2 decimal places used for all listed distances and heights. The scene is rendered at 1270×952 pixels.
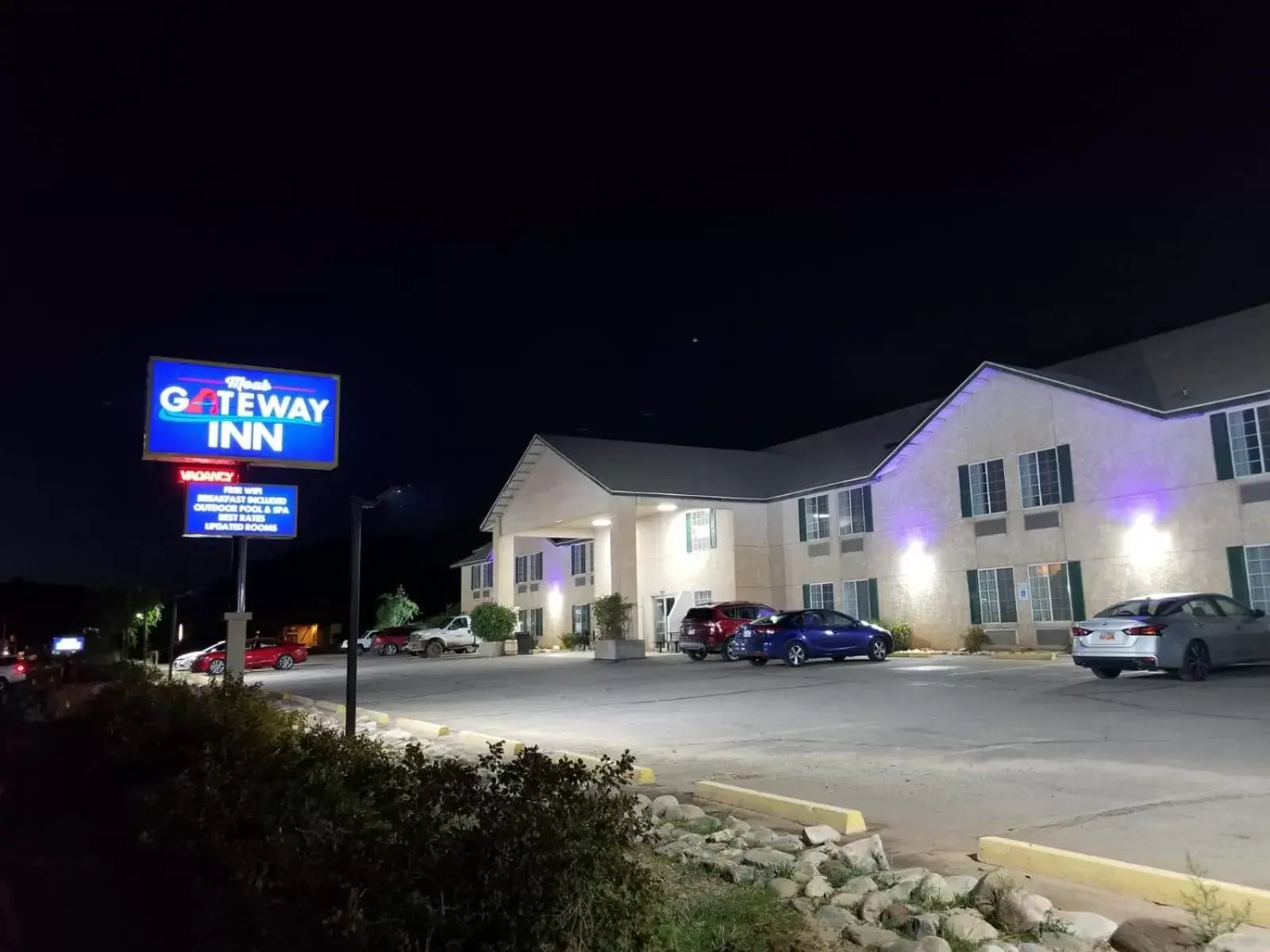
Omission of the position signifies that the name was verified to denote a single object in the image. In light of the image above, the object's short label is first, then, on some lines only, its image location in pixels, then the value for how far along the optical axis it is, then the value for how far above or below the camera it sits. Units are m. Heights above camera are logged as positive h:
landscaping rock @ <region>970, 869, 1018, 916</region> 4.95 -1.52
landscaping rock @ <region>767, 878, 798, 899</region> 5.13 -1.53
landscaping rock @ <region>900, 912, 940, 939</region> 4.61 -1.56
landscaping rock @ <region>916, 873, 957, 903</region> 5.07 -1.53
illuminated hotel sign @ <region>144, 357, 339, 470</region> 15.53 +3.30
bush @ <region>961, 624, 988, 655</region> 26.48 -1.11
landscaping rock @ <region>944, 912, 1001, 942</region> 4.53 -1.56
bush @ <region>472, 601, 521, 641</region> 40.75 -0.43
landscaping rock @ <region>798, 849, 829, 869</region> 5.90 -1.56
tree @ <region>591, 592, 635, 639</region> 32.97 -0.19
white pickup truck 45.62 -1.18
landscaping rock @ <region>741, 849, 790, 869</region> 5.89 -1.56
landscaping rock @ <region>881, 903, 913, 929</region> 4.78 -1.56
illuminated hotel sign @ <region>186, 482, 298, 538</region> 19.30 +2.23
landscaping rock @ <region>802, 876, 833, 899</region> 5.24 -1.55
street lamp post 10.86 +0.15
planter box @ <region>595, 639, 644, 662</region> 32.44 -1.34
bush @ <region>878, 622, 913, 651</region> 28.83 -1.05
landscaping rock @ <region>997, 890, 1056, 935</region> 4.68 -1.53
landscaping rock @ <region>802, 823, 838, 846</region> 6.46 -1.56
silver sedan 16.00 -0.74
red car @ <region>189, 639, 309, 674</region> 36.06 -1.41
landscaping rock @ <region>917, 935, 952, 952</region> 4.28 -1.53
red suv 28.98 -0.60
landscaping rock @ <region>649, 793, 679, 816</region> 7.57 -1.56
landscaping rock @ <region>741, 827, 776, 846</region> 6.55 -1.58
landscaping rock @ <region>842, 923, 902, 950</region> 4.48 -1.57
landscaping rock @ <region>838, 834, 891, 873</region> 5.80 -1.55
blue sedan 24.83 -0.91
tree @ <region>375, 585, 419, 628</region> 63.25 +0.35
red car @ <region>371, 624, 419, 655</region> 50.06 -1.26
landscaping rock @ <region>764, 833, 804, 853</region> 6.32 -1.58
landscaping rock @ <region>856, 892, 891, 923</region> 4.92 -1.57
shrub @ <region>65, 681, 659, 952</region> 3.97 -1.14
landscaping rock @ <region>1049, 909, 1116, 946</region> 4.55 -1.57
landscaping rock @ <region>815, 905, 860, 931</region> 4.75 -1.57
